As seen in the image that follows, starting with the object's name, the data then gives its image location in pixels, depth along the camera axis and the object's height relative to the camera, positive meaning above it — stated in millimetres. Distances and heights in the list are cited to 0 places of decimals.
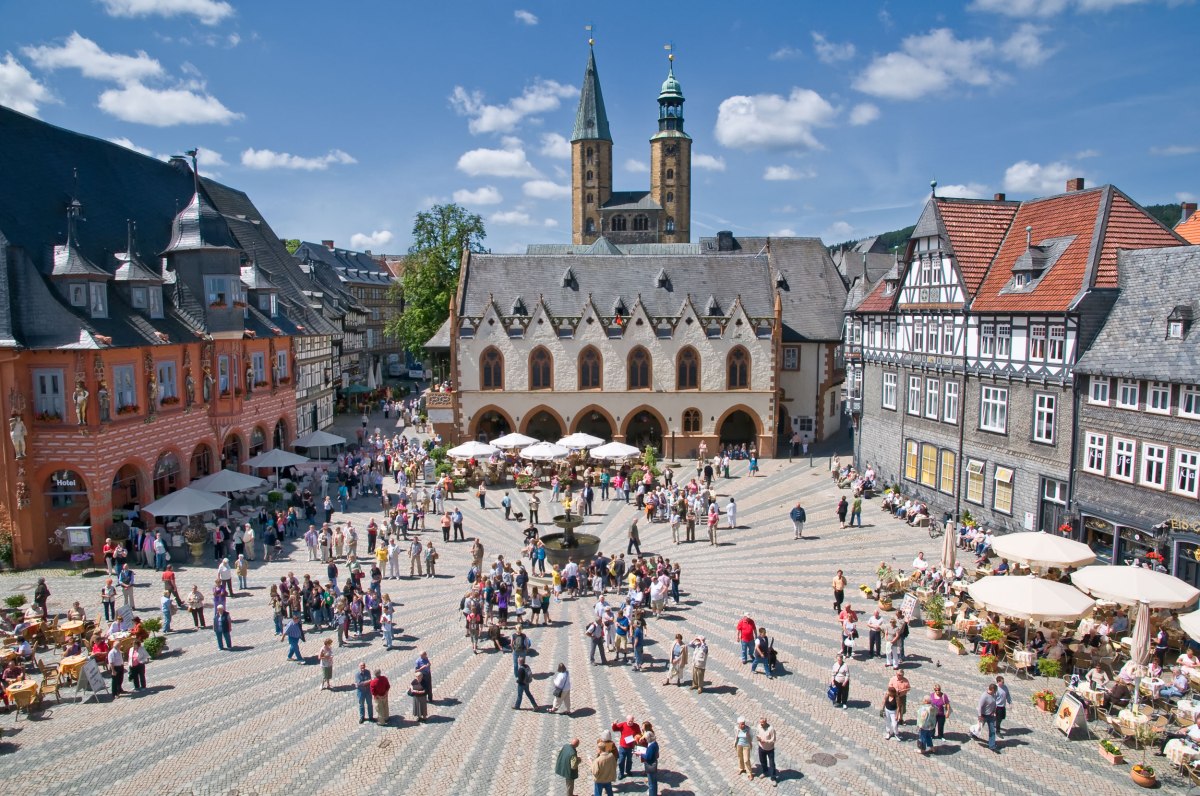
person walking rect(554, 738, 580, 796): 13633 -6969
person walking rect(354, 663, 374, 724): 16609 -7131
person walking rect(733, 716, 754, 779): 14602 -7135
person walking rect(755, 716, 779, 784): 14391 -7081
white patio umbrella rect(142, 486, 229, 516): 28125 -5769
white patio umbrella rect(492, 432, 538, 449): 39562 -4930
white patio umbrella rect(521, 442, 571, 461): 37594 -5157
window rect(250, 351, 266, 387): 38531 -1352
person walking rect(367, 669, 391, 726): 16438 -6977
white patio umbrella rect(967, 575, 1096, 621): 18062 -5724
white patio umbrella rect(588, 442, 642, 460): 38156 -5185
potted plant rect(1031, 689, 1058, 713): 17125 -7420
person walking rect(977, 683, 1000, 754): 15469 -6899
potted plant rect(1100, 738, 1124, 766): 15141 -7493
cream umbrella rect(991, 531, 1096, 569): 21641 -5543
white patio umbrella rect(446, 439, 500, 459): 37938 -5158
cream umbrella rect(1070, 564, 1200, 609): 18250 -5534
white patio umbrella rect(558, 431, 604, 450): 39156 -4883
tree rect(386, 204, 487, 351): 60281 +5173
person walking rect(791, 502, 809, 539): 30391 -6540
